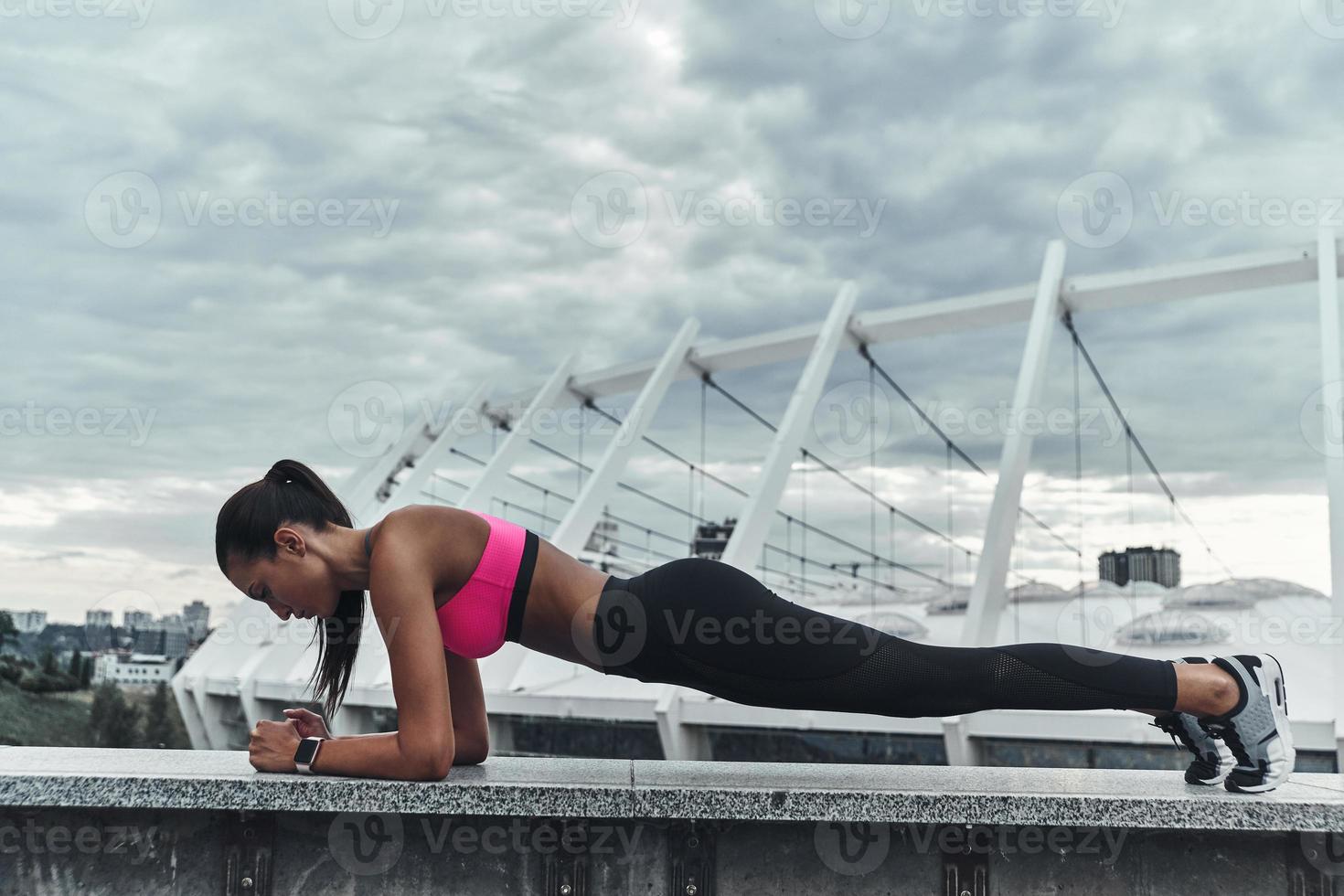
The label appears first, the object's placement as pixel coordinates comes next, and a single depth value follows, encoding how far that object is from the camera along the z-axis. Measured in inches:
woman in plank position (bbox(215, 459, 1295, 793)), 91.9
